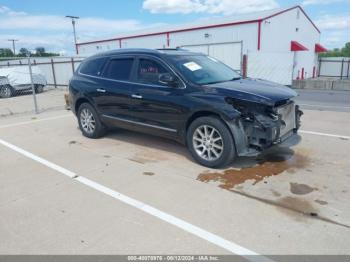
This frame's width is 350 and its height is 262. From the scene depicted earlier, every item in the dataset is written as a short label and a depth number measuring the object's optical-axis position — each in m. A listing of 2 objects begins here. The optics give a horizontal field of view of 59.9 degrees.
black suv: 4.37
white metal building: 18.25
